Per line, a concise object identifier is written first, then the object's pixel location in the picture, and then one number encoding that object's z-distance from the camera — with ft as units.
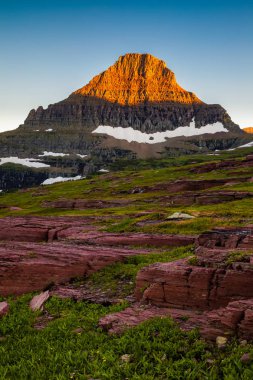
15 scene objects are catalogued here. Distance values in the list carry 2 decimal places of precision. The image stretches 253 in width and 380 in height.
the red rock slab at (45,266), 86.63
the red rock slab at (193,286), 57.16
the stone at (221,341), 46.15
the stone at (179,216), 161.58
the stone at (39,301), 71.67
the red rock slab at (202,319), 47.78
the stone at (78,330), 57.77
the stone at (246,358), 42.24
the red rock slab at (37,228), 156.35
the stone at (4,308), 69.52
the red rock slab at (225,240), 94.68
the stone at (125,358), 47.19
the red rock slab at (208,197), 247.91
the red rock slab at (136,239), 115.34
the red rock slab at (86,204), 337.93
